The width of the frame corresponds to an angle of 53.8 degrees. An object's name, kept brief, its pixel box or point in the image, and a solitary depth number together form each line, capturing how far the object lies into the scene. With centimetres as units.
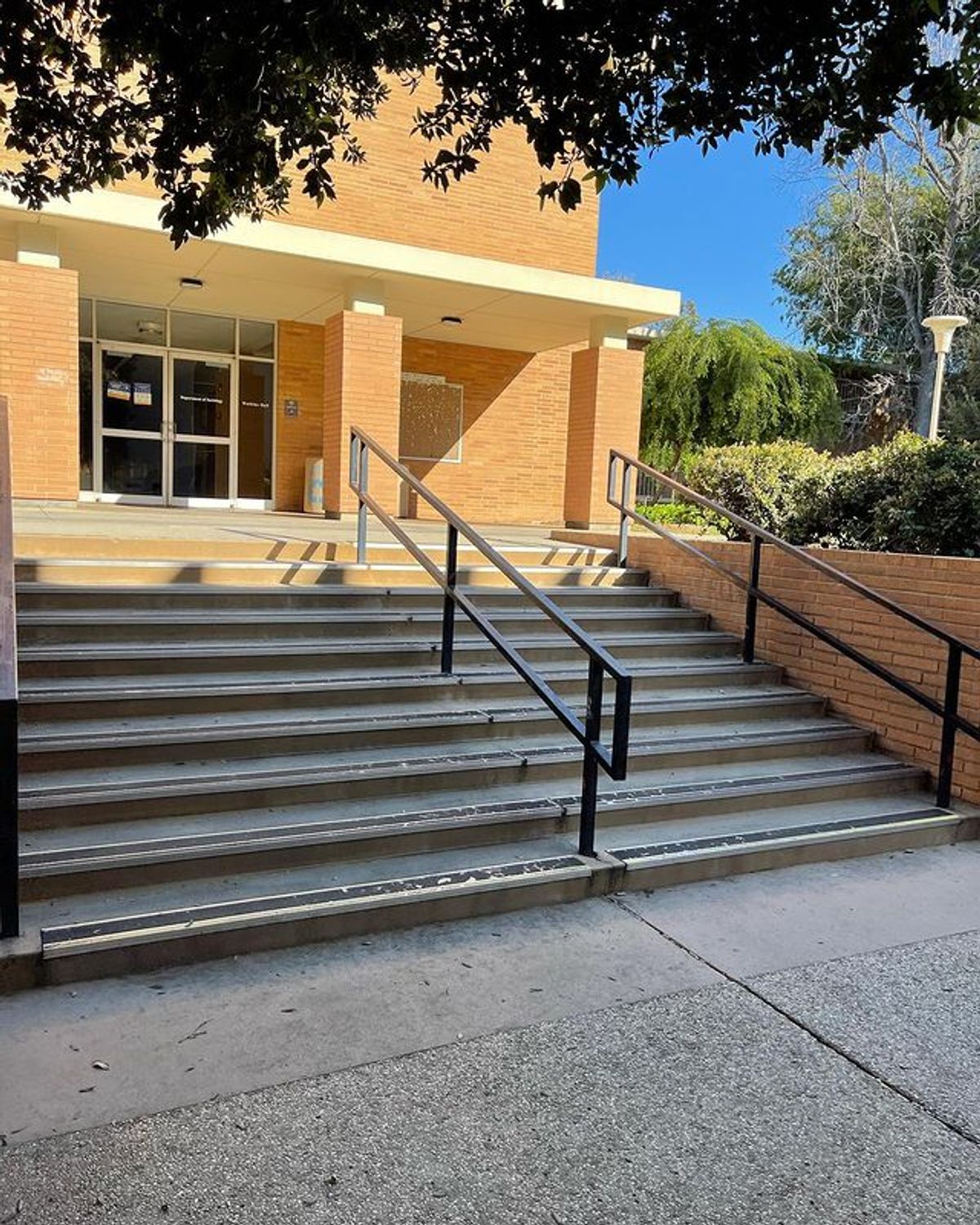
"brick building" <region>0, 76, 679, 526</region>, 973
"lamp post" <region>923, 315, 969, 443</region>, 1249
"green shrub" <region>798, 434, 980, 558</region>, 661
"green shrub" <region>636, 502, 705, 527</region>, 1129
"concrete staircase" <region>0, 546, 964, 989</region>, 359
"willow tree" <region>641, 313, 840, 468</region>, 2252
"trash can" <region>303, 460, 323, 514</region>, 1327
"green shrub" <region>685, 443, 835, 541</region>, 867
